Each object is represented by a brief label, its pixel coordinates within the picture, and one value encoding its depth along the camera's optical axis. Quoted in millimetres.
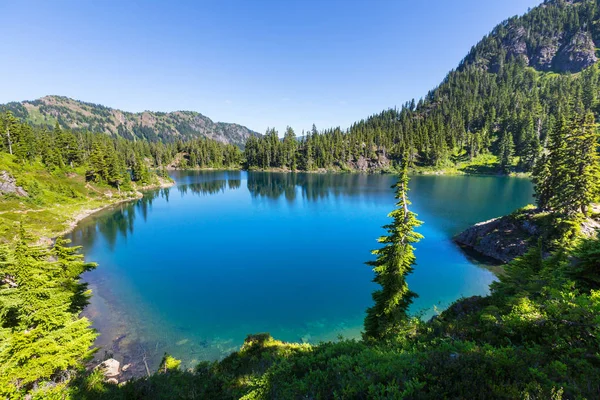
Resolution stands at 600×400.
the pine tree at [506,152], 125062
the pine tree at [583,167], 32806
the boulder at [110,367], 19500
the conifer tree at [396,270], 18109
